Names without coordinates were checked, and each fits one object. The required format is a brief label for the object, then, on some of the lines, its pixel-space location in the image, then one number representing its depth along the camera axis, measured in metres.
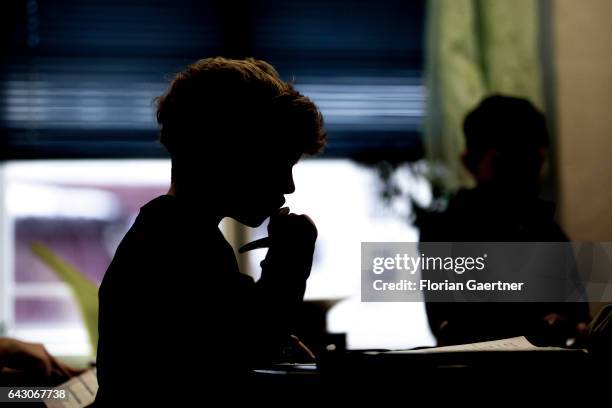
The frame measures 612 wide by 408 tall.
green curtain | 4.26
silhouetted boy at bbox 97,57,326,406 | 2.61
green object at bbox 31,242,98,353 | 3.65
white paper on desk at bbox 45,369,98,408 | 2.84
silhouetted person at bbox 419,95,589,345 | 3.36
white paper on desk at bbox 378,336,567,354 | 2.54
